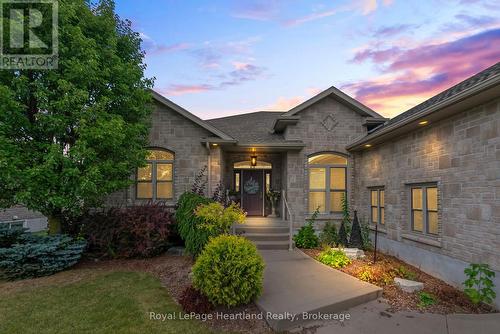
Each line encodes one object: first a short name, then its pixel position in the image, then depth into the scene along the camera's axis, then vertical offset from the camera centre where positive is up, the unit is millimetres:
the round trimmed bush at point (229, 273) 4688 -1603
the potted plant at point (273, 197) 12570 -854
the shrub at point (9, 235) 7645 -1583
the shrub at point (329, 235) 9995 -2085
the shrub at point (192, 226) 7219 -1295
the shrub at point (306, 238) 9734 -2079
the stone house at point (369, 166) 5734 +368
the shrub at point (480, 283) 4934 -1906
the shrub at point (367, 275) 6246 -2183
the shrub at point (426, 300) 5137 -2269
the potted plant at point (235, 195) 12625 -783
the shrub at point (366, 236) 9827 -2058
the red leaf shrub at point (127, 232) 8055 -1564
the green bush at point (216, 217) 6938 -979
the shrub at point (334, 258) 7418 -2160
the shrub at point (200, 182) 9766 -161
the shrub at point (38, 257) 6707 -1943
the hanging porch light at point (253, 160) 12016 +746
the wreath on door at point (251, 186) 13086 -383
